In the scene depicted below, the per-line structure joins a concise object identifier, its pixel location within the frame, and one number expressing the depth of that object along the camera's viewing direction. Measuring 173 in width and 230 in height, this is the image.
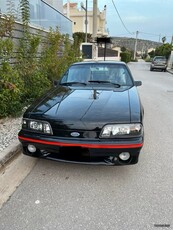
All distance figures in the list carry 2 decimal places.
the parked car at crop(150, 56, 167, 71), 18.43
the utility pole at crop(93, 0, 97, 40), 13.38
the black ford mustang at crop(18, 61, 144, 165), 2.06
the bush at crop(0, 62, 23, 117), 3.40
